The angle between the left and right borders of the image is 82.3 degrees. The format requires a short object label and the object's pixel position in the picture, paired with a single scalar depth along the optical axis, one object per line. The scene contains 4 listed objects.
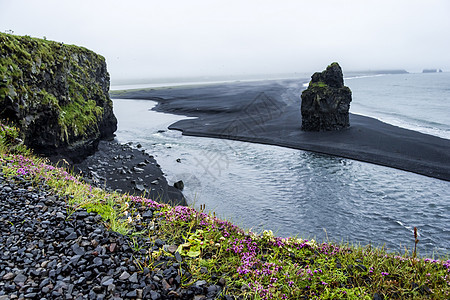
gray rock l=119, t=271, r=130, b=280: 4.33
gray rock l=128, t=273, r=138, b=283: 4.30
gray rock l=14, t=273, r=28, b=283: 4.02
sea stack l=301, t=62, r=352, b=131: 30.39
